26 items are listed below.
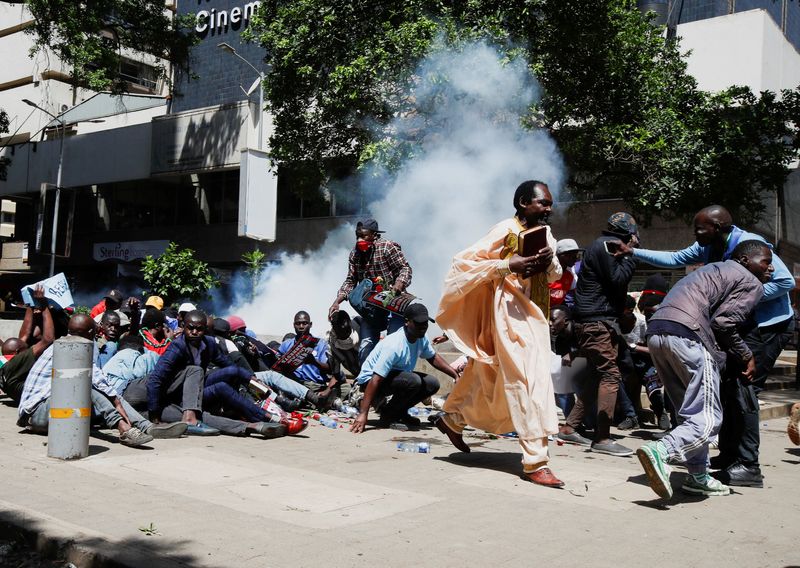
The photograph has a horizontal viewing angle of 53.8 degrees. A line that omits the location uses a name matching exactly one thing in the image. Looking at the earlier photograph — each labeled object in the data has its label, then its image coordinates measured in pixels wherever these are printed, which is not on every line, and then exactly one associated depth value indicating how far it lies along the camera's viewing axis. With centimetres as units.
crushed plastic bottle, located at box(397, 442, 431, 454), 614
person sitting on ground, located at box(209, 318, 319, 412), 815
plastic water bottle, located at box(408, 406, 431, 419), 835
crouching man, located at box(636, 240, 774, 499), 441
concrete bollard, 552
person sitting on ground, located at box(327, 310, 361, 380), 874
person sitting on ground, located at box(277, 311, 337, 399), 883
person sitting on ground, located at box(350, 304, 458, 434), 702
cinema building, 2327
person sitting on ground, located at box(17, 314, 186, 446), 612
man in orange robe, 479
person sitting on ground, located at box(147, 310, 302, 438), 667
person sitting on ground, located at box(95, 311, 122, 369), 809
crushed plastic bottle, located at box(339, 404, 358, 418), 827
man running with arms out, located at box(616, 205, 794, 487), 496
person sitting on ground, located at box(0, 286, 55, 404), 743
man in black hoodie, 606
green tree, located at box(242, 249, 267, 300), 2295
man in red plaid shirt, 814
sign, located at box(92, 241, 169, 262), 3234
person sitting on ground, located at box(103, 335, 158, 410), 710
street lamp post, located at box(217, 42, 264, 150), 2727
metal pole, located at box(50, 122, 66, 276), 3032
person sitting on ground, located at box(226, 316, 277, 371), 890
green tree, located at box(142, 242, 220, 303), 2173
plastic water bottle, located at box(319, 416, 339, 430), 751
